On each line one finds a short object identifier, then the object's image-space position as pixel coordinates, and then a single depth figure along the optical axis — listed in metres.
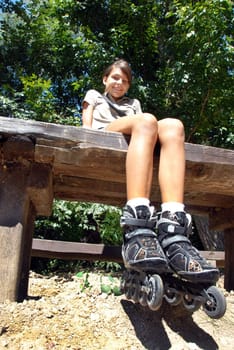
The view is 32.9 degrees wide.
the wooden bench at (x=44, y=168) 1.91
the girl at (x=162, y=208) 1.51
